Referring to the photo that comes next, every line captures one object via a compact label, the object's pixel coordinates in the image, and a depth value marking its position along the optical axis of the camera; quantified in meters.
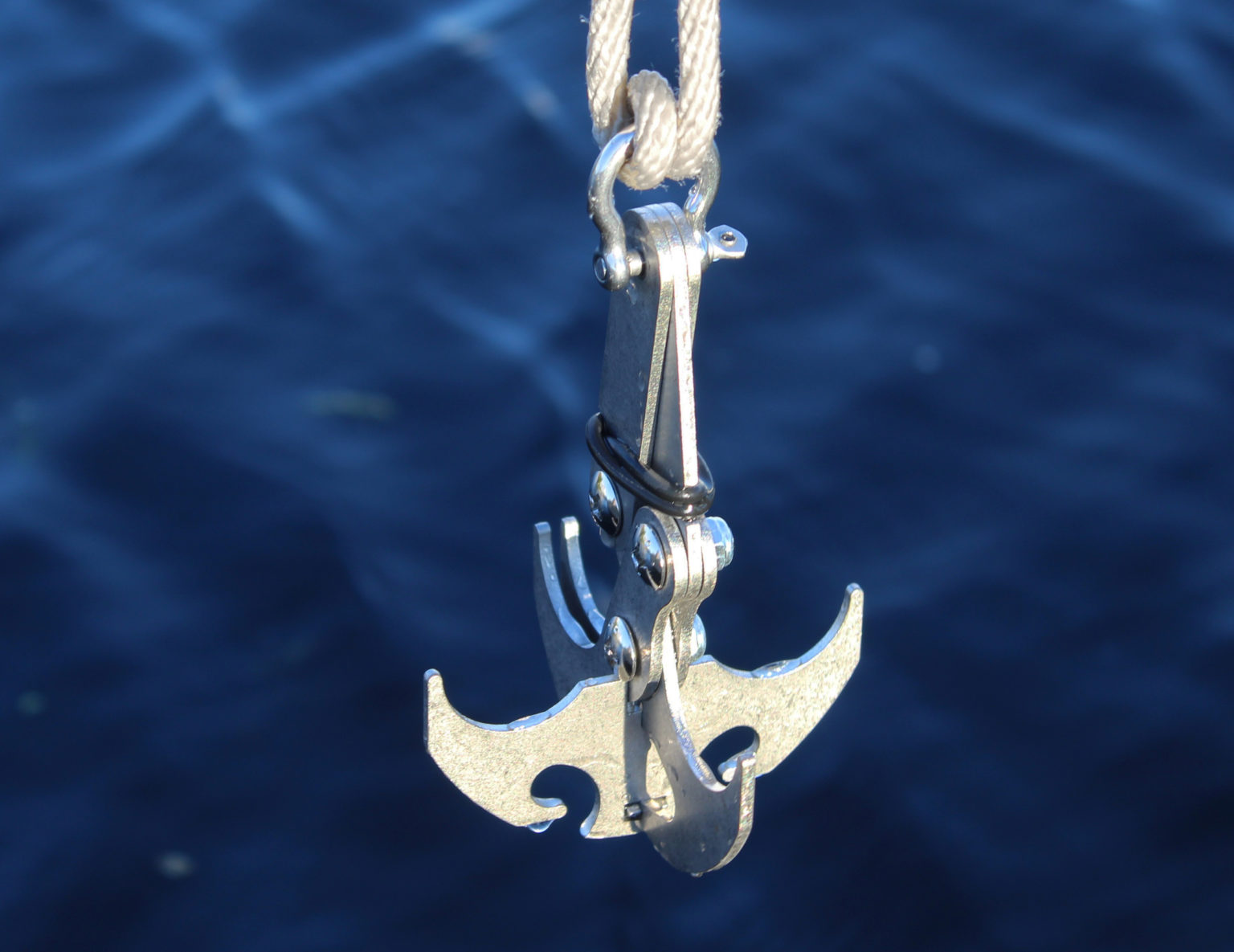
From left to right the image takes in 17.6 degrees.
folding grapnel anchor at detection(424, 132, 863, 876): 0.86
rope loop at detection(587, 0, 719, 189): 0.85
